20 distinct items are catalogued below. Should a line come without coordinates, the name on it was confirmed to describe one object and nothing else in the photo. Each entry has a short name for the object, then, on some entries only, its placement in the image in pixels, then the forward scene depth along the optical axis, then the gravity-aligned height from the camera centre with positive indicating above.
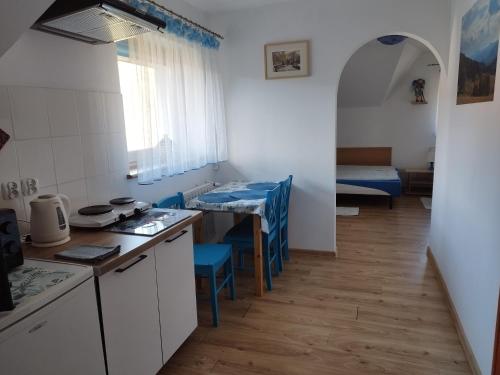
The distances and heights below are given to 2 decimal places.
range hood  1.62 +0.54
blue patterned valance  2.44 +0.81
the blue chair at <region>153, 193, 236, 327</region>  2.43 -0.91
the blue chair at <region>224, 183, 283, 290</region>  2.92 -0.90
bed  5.40 -0.82
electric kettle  1.61 -0.39
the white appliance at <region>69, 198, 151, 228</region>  1.87 -0.45
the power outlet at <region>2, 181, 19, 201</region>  1.66 -0.26
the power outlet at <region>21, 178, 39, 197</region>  1.75 -0.25
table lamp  6.34 -0.65
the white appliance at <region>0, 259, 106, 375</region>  1.11 -0.64
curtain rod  2.55 +0.87
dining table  2.75 -0.60
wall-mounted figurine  6.25 +0.52
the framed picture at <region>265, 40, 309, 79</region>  3.35 +0.61
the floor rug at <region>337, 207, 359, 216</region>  5.20 -1.29
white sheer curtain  2.54 +0.19
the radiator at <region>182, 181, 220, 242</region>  3.19 -0.86
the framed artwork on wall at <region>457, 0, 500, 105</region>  1.78 +0.37
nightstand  6.08 -1.04
